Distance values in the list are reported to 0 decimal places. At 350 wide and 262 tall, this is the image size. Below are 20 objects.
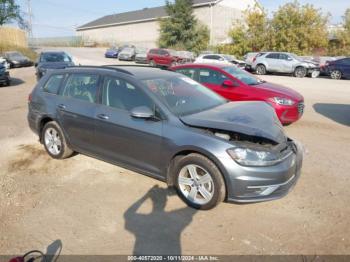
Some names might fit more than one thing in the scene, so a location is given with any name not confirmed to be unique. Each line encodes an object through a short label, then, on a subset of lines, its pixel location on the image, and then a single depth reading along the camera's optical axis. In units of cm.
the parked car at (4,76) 1551
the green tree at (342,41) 2838
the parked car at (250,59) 2375
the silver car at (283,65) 2106
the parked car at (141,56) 3253
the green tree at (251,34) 3098
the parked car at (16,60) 2723
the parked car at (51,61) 1559
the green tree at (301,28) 2855
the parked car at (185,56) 2860
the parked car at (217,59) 2420
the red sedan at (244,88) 705
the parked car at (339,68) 1931
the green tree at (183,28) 3859
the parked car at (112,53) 3919
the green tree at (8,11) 4256
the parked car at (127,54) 3512
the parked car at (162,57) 2844
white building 4297
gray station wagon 357
